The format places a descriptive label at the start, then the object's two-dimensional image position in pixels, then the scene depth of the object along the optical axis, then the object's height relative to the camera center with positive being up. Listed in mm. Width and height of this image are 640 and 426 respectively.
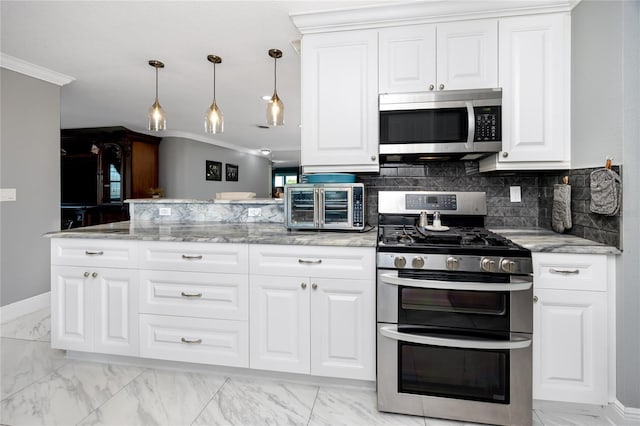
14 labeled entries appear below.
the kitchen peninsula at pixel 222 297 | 1849 -525
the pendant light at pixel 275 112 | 2576 +753
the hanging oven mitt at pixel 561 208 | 1962 +9
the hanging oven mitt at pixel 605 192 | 1606 +87
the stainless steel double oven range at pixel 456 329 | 1610 -597
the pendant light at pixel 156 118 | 2715 +742
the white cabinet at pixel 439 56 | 2035 +954
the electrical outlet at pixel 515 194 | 2334 +108
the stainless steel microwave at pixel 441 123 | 2006 +533
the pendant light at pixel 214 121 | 2703 +722
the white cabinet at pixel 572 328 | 1640 -591
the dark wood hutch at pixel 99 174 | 5840 +631
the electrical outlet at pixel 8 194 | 3023 +137
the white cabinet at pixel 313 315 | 1829 -595
